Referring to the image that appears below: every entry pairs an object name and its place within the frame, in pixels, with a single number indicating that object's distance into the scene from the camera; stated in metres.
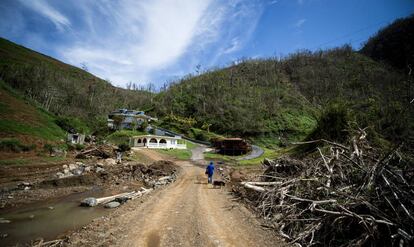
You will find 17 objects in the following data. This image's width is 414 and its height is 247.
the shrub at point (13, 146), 24.65
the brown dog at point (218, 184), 16.59
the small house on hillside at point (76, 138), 38.72
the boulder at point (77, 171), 19.44
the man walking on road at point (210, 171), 17.48
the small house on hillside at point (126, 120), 65.38
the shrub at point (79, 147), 32.83
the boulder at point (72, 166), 20.78
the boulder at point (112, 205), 11.43
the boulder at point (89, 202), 11.79
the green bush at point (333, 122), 18.06
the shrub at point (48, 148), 27.10
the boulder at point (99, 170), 20.57
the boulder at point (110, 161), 25.10
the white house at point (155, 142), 49.09
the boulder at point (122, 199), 12.45
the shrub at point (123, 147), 33.33
